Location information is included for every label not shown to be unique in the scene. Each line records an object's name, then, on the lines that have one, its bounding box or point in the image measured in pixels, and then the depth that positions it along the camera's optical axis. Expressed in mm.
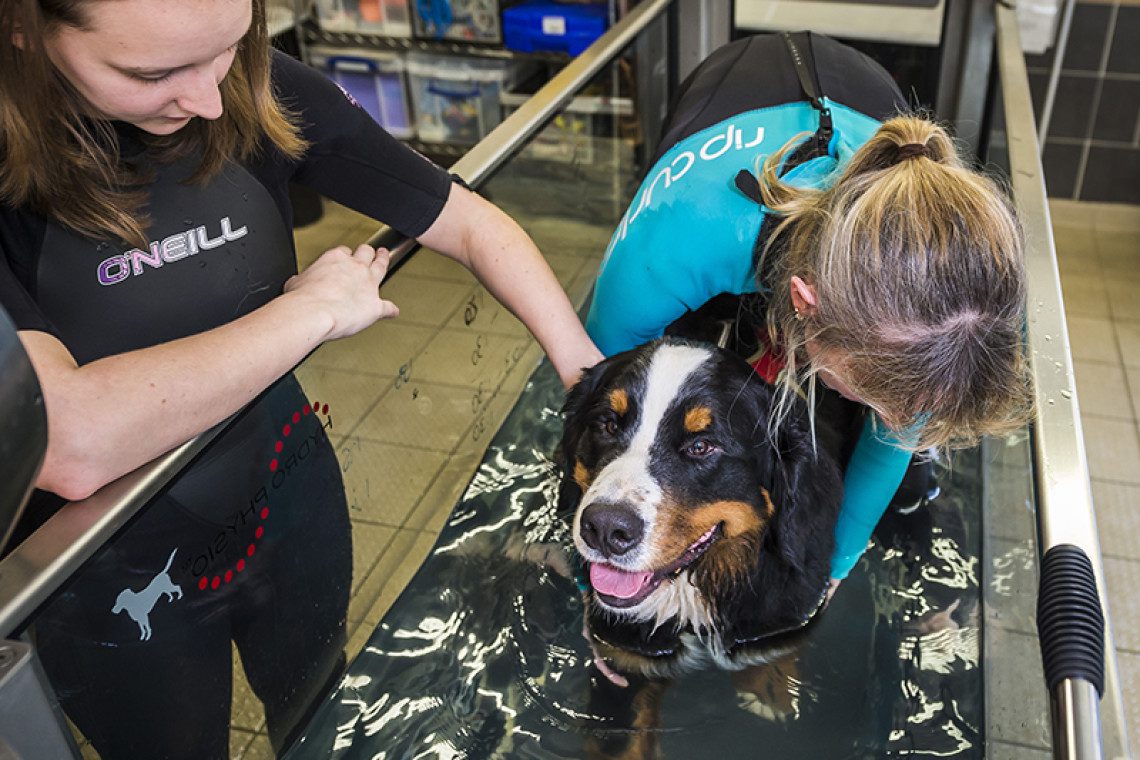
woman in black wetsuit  1007
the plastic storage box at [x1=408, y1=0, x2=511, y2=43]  3814
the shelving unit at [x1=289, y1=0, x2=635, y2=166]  3879
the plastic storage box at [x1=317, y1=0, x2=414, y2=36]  3959
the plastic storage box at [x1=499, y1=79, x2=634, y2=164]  2232
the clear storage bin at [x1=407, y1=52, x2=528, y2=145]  3992
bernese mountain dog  1382
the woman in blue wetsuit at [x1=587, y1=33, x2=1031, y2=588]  1199
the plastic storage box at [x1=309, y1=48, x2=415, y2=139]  4074
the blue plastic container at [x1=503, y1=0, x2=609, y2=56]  3664
